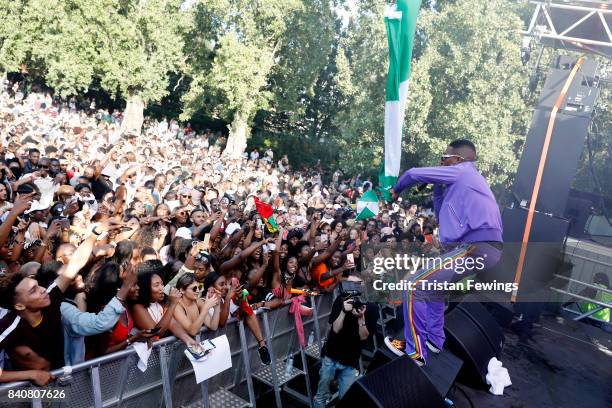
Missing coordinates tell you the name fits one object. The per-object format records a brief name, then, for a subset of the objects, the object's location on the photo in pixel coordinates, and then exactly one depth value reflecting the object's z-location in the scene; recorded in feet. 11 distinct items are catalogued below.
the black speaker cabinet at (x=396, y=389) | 11.67
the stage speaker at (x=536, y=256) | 29.07
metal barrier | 11.25
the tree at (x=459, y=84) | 58.70
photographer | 16.54
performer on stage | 14.11
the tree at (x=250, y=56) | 75.36
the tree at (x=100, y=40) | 75.72
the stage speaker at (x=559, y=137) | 29.73
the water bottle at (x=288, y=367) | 18.11
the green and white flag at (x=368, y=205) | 24.62
